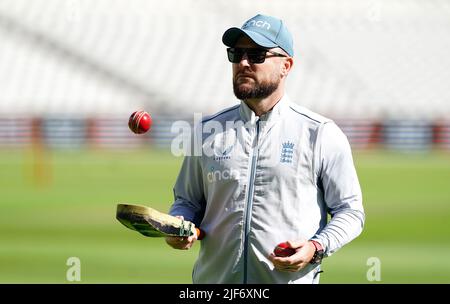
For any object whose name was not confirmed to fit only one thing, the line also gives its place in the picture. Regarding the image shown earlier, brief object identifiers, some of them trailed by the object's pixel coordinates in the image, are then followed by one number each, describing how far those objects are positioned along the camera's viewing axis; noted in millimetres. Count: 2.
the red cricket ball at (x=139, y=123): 9031
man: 8437
